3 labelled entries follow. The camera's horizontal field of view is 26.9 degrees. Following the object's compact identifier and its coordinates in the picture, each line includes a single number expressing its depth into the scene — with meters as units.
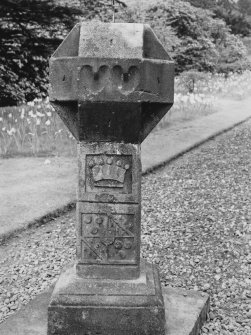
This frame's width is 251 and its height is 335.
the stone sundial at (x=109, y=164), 2.47
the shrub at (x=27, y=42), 8.96
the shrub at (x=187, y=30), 12.68
